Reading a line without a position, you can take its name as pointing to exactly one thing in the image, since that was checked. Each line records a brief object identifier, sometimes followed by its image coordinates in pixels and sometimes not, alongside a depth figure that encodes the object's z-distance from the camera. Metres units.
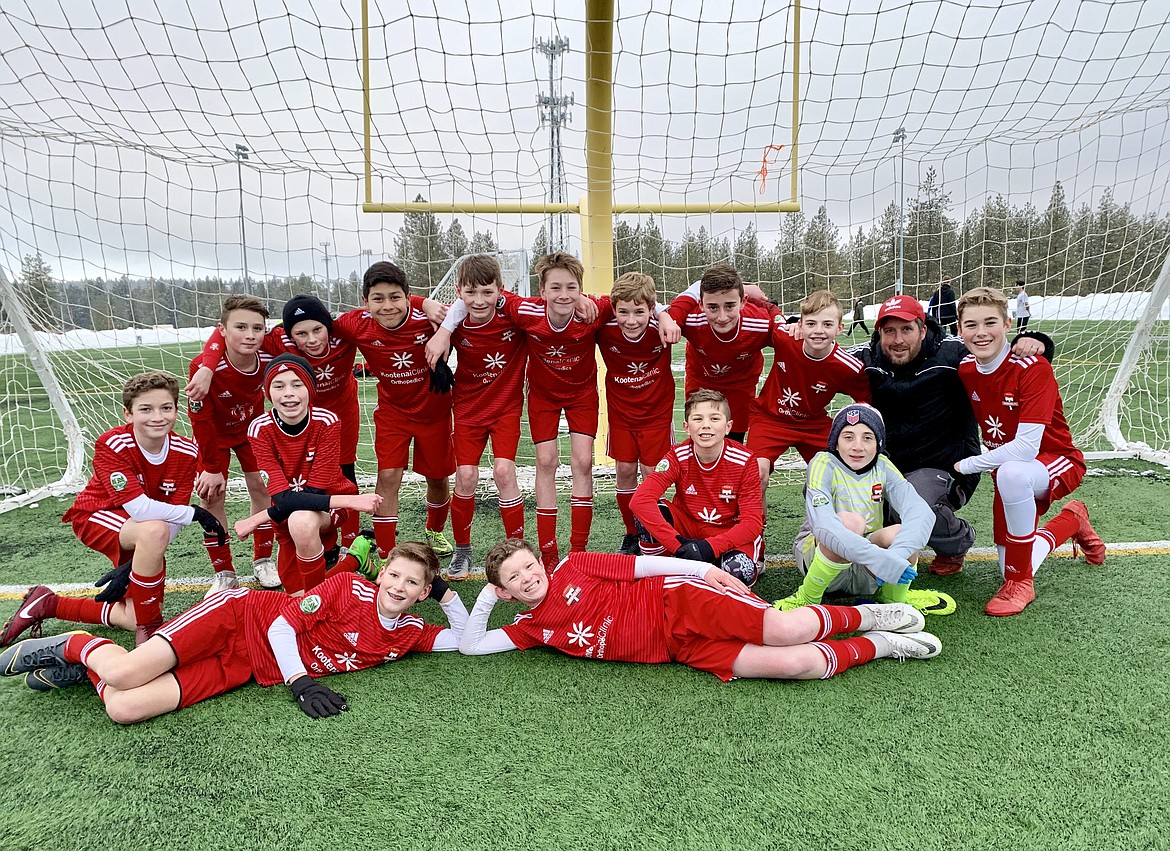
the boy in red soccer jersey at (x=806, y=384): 3.23
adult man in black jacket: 3.17
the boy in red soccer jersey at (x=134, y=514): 2.67
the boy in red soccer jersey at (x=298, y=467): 2.87
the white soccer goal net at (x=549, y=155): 3.80
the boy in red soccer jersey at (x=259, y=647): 2.20
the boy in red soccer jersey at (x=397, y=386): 3.32
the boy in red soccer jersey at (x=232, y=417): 3.25
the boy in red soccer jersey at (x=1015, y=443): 2.86
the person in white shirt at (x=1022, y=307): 5.66
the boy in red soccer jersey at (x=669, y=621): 2.33
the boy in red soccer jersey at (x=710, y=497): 2.79
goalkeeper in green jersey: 2.61
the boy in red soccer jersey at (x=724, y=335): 3.23
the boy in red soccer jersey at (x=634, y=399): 3.44
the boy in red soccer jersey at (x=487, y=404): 3.35
